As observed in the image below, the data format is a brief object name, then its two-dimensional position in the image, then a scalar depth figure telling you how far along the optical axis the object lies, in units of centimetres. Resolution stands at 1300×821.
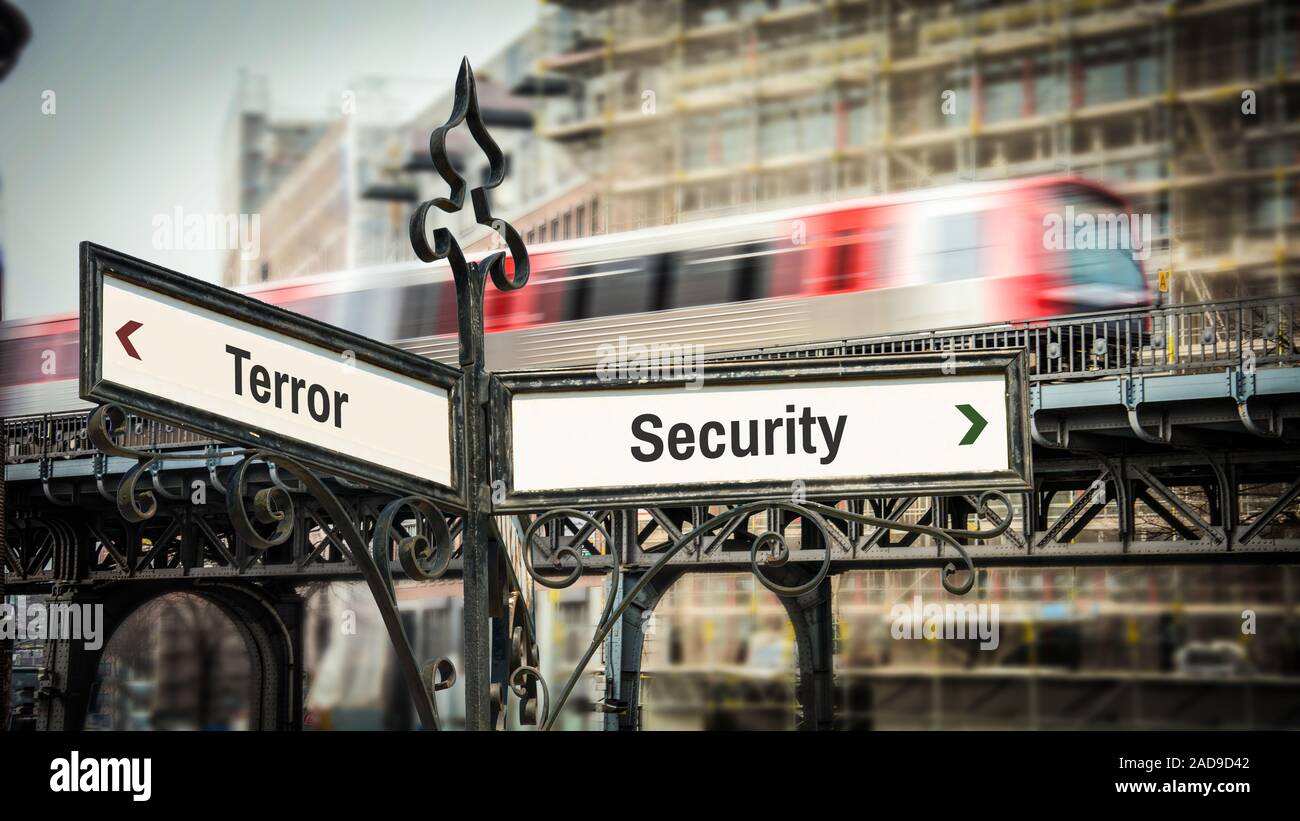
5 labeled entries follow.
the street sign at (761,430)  383
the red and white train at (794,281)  2464
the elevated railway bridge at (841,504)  2089
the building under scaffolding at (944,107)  5609
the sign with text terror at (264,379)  320
